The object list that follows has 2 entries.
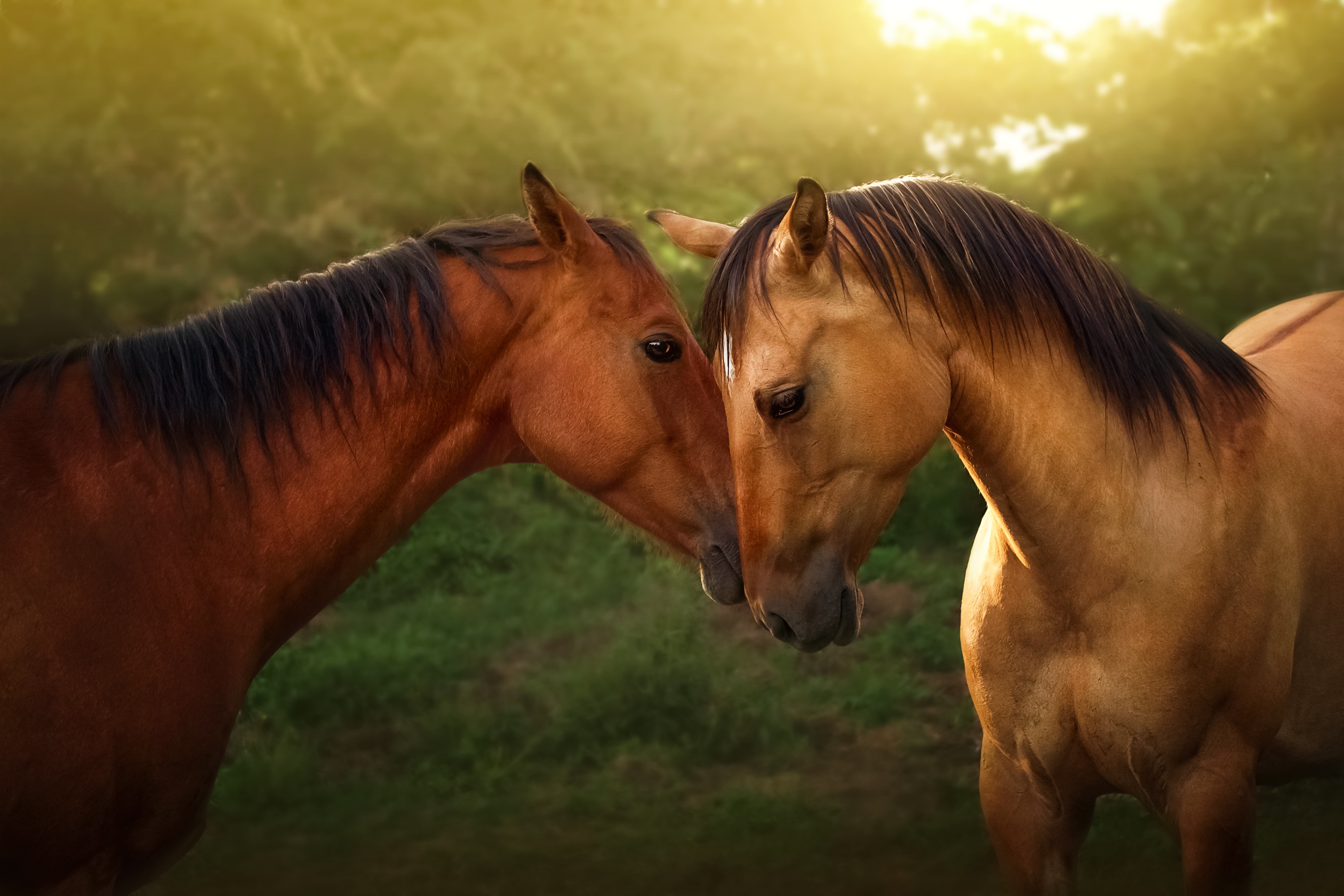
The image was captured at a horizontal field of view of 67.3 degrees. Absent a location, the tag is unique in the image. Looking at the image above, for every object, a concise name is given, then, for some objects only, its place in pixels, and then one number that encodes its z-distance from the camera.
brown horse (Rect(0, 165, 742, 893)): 2.42
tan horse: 2.47
